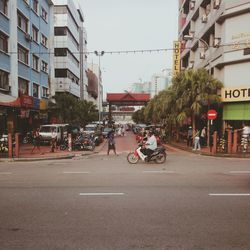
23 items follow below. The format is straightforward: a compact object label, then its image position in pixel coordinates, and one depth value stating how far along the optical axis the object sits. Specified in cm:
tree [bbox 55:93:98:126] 3975
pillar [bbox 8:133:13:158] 1894
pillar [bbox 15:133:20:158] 1923
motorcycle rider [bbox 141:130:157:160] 1597
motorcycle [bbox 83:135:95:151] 2452
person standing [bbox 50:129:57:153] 2231
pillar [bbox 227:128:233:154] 2080
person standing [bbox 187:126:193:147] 2716
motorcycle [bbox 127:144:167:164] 1602
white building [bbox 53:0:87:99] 5072
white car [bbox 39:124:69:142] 2822
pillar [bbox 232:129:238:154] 2072
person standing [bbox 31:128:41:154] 2361
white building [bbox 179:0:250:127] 2512
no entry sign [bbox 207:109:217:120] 2227
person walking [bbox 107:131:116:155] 2083
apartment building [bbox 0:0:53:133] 2838
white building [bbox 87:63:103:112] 10656
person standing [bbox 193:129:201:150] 2306
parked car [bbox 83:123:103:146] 3173
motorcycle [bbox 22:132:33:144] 3088
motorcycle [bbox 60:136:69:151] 2410
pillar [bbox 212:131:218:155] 2077
